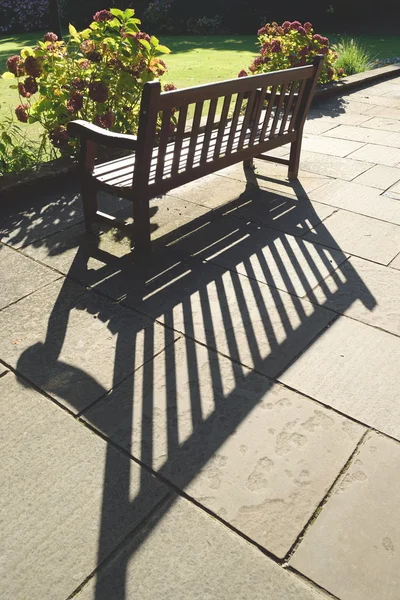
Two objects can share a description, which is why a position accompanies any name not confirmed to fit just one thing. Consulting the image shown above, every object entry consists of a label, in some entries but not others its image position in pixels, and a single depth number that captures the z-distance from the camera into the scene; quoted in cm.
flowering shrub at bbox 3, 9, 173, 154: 507
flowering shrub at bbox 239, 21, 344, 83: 798
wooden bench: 347
